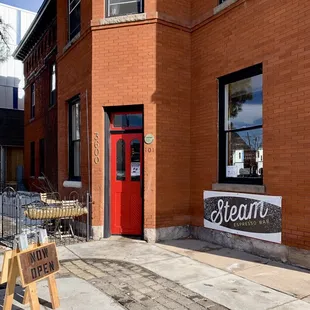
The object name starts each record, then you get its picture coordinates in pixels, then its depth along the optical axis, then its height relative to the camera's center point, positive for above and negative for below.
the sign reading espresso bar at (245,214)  5.70 -1.08
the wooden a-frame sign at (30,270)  3.48 -1.22
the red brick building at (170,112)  6.41 +0.97
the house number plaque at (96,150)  7.41 +0.16
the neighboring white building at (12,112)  22.08 +3.07
